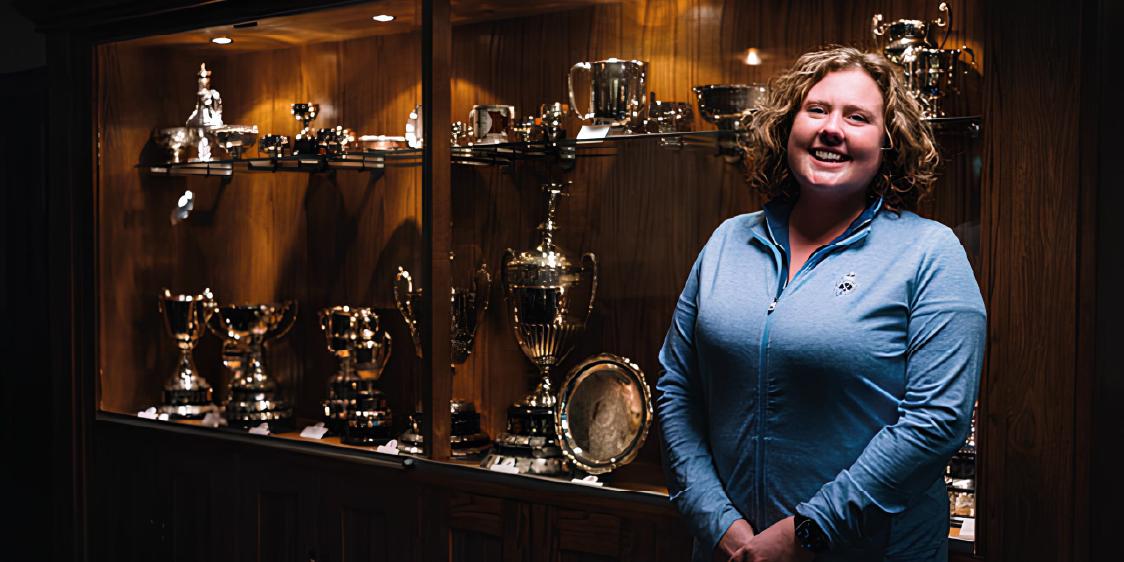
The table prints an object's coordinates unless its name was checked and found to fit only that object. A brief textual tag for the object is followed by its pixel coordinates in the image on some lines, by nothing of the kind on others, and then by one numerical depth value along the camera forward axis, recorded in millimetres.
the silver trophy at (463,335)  2844
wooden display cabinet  2545
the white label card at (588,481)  2459
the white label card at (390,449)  2795
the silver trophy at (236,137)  3272
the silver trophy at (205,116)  3377
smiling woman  1646
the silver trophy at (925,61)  2189
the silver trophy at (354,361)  3070
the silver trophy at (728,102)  2453
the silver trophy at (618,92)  2605
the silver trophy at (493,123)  2812
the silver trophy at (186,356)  3402
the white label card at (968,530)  2029
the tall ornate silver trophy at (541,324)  2684
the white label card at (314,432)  3060
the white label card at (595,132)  2646
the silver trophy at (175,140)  3432
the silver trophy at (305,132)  3117
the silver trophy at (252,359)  3271
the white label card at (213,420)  3250
